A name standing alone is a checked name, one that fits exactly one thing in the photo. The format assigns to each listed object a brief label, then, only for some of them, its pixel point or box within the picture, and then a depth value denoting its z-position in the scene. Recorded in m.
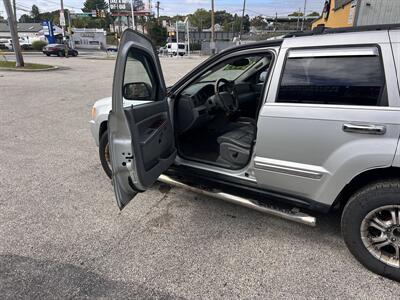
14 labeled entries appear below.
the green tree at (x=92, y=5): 100.31
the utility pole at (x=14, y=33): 16.16
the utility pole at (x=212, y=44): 43.17
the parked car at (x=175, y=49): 51.09
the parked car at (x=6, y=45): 48.34
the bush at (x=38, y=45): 47.03
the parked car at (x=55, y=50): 34.45
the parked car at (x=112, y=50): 53.35
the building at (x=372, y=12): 11.33
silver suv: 2.14
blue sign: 45.94
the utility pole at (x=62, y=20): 30.83
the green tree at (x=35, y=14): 108.31
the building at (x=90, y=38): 63.91
